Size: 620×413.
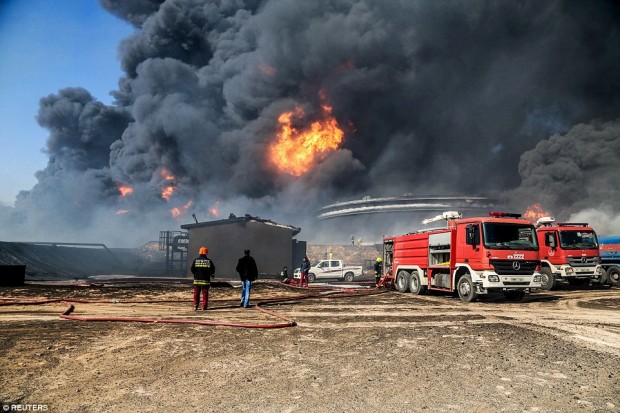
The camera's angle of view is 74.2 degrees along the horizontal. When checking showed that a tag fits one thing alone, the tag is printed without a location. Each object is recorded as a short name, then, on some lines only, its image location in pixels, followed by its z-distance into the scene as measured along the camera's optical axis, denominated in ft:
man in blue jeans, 40.86
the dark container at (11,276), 61.00
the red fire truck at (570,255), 62.54
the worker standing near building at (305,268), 73.72
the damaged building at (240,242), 114.93
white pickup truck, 95.61
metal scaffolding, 125.39
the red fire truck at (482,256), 45.44
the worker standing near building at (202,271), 37.76
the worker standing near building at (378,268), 73.66
